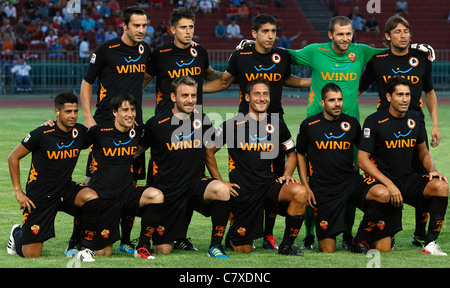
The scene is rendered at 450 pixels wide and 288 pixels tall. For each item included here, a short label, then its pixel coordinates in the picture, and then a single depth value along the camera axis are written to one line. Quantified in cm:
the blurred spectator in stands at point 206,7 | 3123
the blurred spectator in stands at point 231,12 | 3108
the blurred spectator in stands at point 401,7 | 3192
